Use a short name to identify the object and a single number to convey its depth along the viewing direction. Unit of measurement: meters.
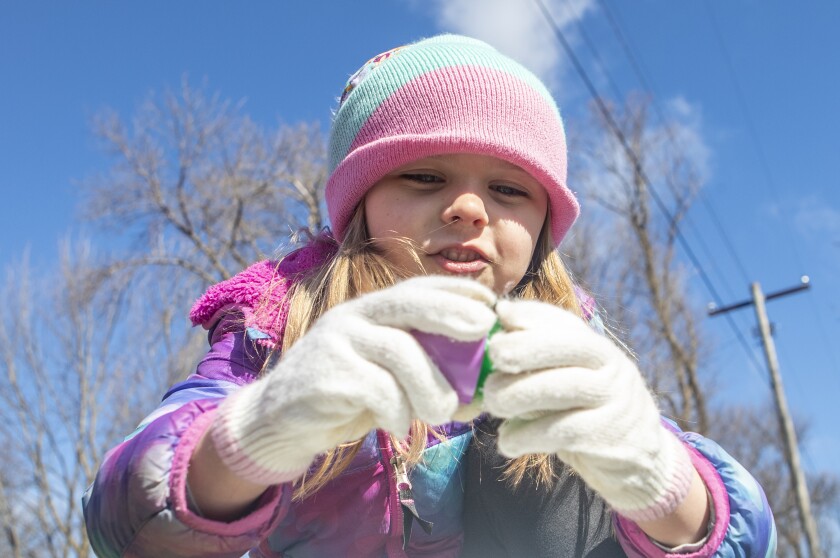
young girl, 0.93
